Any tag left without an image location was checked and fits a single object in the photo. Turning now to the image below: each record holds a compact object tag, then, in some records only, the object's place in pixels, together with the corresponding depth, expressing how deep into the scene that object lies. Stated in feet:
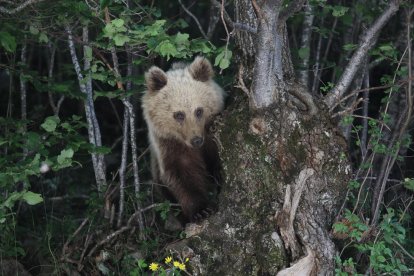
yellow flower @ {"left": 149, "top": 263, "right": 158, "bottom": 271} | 24.25
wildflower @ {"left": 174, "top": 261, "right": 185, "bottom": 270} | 24.20
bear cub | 30.91
